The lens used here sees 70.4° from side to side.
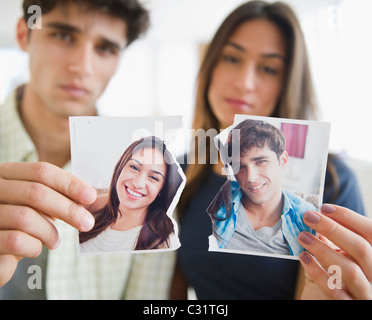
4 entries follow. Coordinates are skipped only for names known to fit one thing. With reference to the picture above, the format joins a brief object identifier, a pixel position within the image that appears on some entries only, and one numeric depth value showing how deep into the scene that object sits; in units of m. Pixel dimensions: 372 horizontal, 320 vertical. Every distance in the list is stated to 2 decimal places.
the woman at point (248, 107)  0.54
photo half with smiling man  0.38
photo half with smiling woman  0.37
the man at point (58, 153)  0.36
